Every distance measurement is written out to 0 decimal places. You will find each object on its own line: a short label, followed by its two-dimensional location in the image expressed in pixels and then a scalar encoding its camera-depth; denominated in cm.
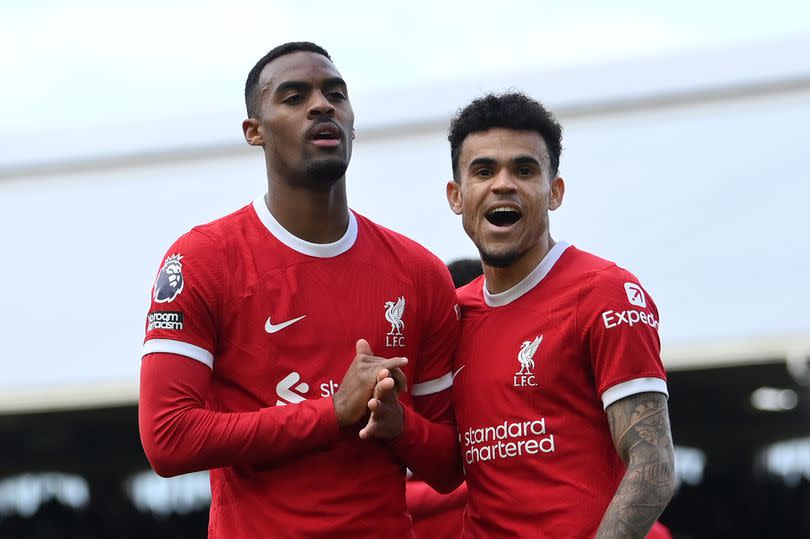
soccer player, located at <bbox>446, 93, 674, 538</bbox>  564
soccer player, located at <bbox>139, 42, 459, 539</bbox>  570
